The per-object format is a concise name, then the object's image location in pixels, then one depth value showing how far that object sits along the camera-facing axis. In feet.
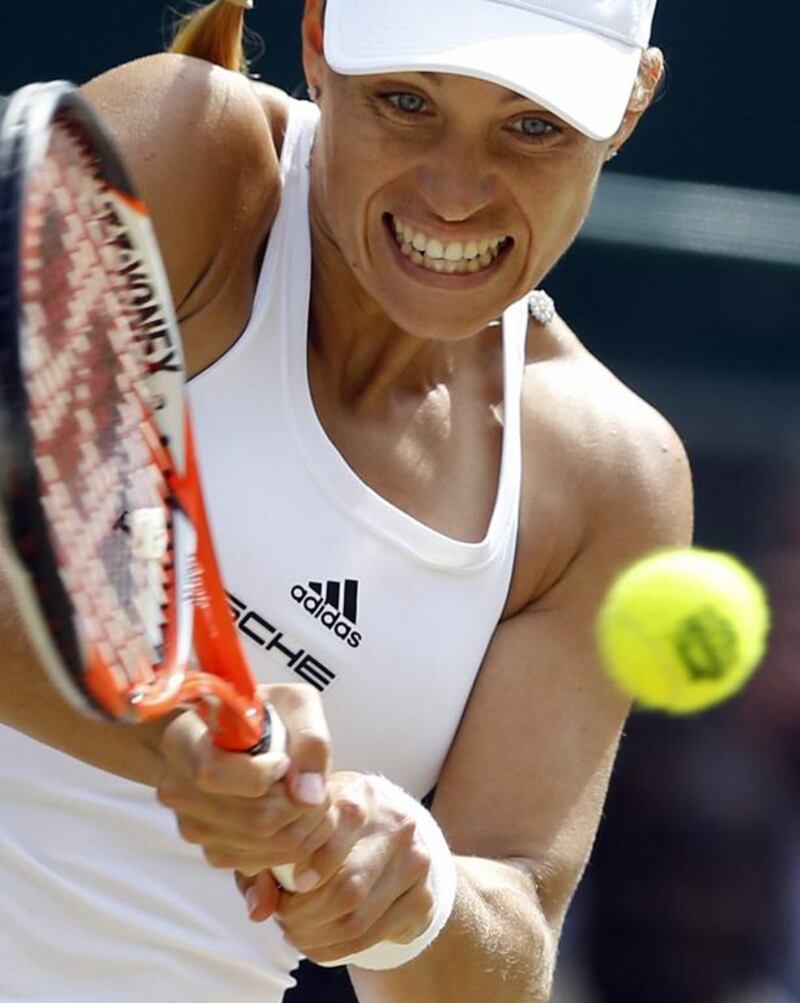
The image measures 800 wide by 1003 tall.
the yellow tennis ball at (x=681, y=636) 24.65
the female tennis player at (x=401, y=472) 24.50
